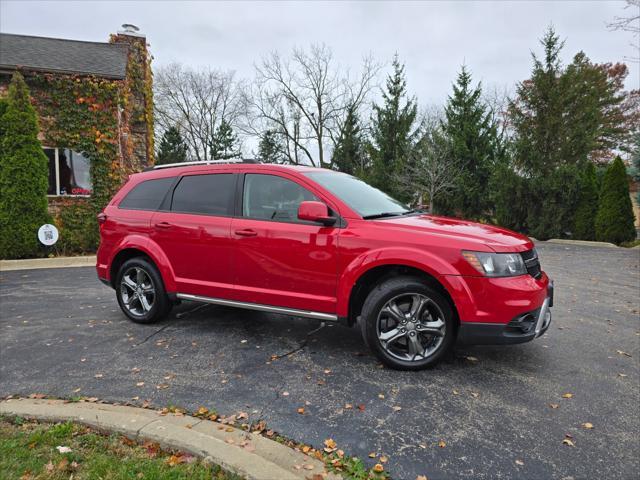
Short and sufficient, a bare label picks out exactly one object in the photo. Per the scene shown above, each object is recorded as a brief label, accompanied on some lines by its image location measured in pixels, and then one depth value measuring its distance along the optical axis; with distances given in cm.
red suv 346
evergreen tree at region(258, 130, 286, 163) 3853
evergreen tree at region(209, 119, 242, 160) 3991
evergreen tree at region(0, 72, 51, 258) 1032
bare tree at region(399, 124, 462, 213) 2034
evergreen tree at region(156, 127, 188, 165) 3800
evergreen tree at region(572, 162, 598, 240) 1445
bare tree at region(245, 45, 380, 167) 3562
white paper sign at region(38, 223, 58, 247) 1055
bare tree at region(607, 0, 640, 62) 1131
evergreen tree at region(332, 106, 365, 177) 3114
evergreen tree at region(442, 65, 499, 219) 2022
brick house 1143
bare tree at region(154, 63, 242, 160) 3978
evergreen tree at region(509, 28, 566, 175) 1648
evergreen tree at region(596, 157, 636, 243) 1360
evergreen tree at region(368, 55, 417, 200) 2372
